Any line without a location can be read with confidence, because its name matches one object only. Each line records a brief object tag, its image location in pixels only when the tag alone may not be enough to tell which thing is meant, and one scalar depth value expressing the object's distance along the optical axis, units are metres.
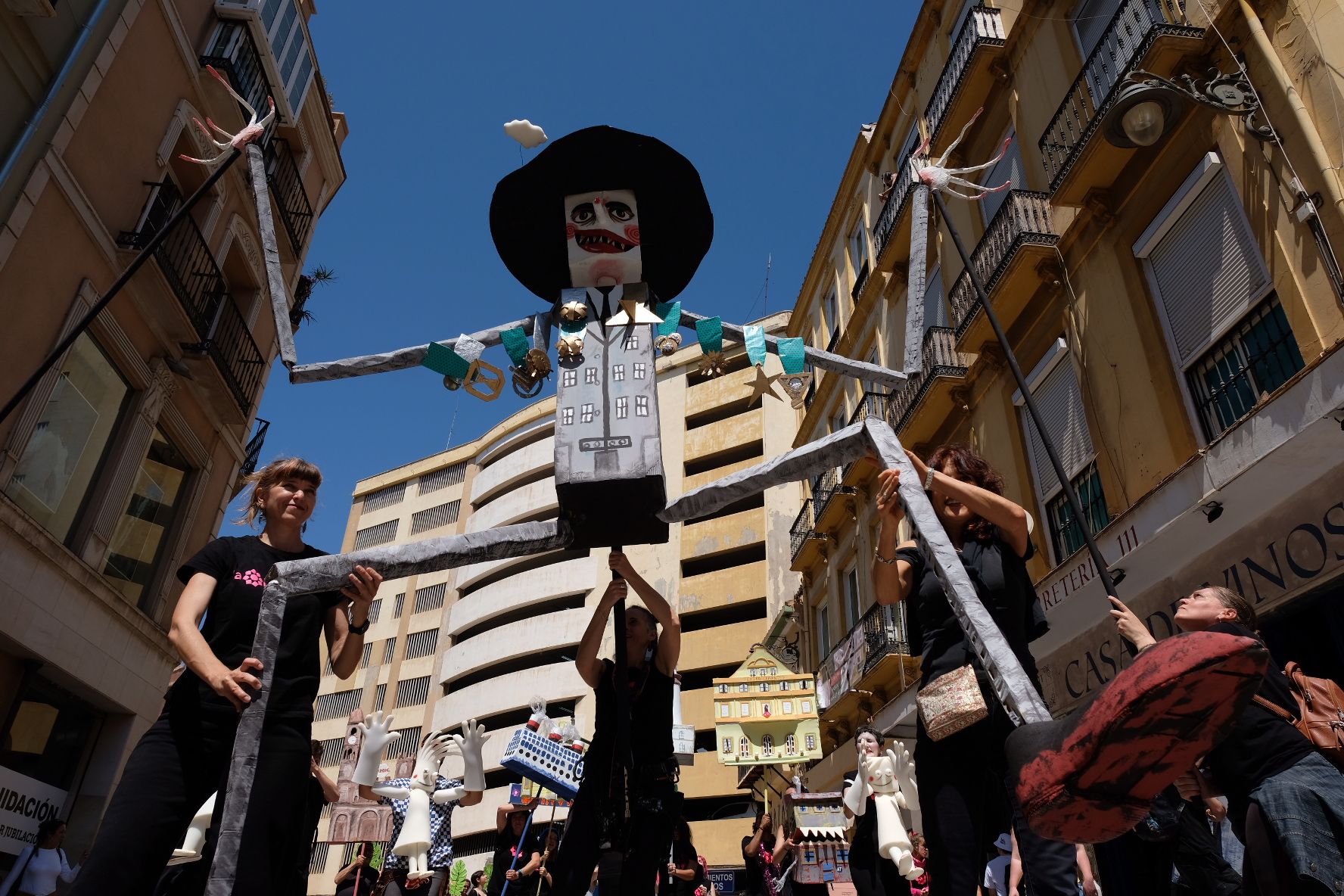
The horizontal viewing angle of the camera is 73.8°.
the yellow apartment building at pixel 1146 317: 6.96
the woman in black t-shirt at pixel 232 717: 2.53
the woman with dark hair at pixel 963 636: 2.64
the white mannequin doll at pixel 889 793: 5.38
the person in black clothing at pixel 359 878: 8.30
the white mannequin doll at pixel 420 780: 7.26
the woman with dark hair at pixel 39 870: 8.24
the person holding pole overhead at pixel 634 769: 3.28
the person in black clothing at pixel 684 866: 7.94
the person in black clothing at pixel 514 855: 8.91
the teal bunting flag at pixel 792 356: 4.20
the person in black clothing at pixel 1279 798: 2.46
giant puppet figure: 1.80
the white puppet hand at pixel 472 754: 7.80
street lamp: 7.81
